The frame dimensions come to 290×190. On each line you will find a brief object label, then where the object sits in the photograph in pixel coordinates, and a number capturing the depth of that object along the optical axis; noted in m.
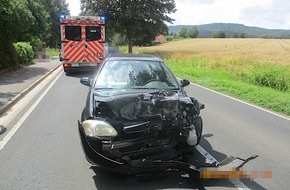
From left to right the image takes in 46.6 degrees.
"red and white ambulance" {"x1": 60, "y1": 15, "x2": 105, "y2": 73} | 18.23
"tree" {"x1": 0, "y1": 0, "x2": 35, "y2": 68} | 17.50
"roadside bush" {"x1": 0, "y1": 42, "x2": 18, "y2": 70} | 18.92
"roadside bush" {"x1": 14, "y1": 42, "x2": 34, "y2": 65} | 23.89
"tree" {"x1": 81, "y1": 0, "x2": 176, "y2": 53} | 38.51
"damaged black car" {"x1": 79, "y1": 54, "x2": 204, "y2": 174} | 4.15
